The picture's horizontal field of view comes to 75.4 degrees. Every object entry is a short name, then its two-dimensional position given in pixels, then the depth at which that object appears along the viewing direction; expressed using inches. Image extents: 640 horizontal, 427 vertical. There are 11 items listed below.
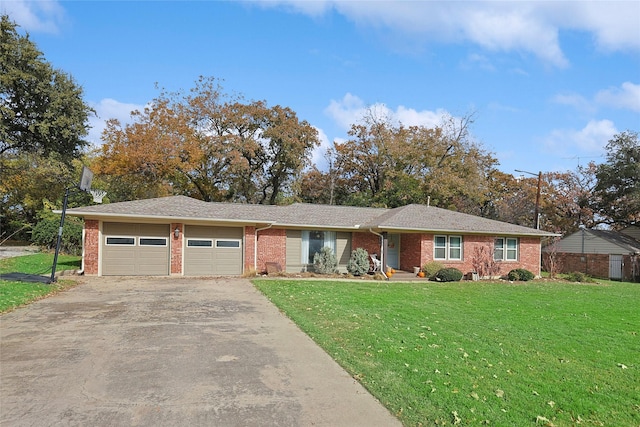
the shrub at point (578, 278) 823.1
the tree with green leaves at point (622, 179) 1119.0
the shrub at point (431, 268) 749.9
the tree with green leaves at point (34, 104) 1040.8
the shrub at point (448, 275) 709.3
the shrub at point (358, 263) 740.6
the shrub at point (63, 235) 909.2
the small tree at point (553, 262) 863.7
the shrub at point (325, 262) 740.6
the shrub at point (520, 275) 775.1
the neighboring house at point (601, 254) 971.3
